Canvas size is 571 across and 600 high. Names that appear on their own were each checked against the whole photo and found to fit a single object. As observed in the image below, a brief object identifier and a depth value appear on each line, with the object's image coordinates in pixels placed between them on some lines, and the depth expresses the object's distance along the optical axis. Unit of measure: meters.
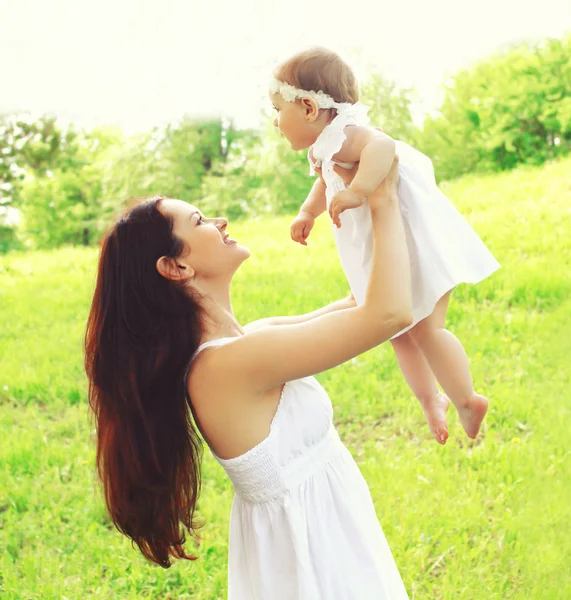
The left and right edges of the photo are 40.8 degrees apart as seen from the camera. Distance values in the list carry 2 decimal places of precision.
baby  1.68
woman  1.67
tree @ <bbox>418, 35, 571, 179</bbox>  9.30
